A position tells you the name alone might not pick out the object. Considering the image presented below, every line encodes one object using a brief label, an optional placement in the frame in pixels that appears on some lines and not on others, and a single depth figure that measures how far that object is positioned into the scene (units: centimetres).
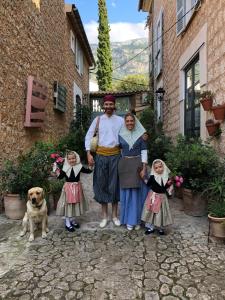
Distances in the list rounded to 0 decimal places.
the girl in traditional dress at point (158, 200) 395
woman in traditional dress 419
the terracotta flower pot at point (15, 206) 470
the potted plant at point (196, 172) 469
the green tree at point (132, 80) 3828
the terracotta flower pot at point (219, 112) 445
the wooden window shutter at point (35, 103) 619
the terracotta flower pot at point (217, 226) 363
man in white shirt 432
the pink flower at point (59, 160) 468
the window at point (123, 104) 2238
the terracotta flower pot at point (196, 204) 471
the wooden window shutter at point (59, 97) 907
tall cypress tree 2978
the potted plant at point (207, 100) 505
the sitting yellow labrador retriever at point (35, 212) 388
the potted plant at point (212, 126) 486
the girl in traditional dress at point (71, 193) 423
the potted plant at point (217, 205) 366
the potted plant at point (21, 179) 472
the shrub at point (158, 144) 879
